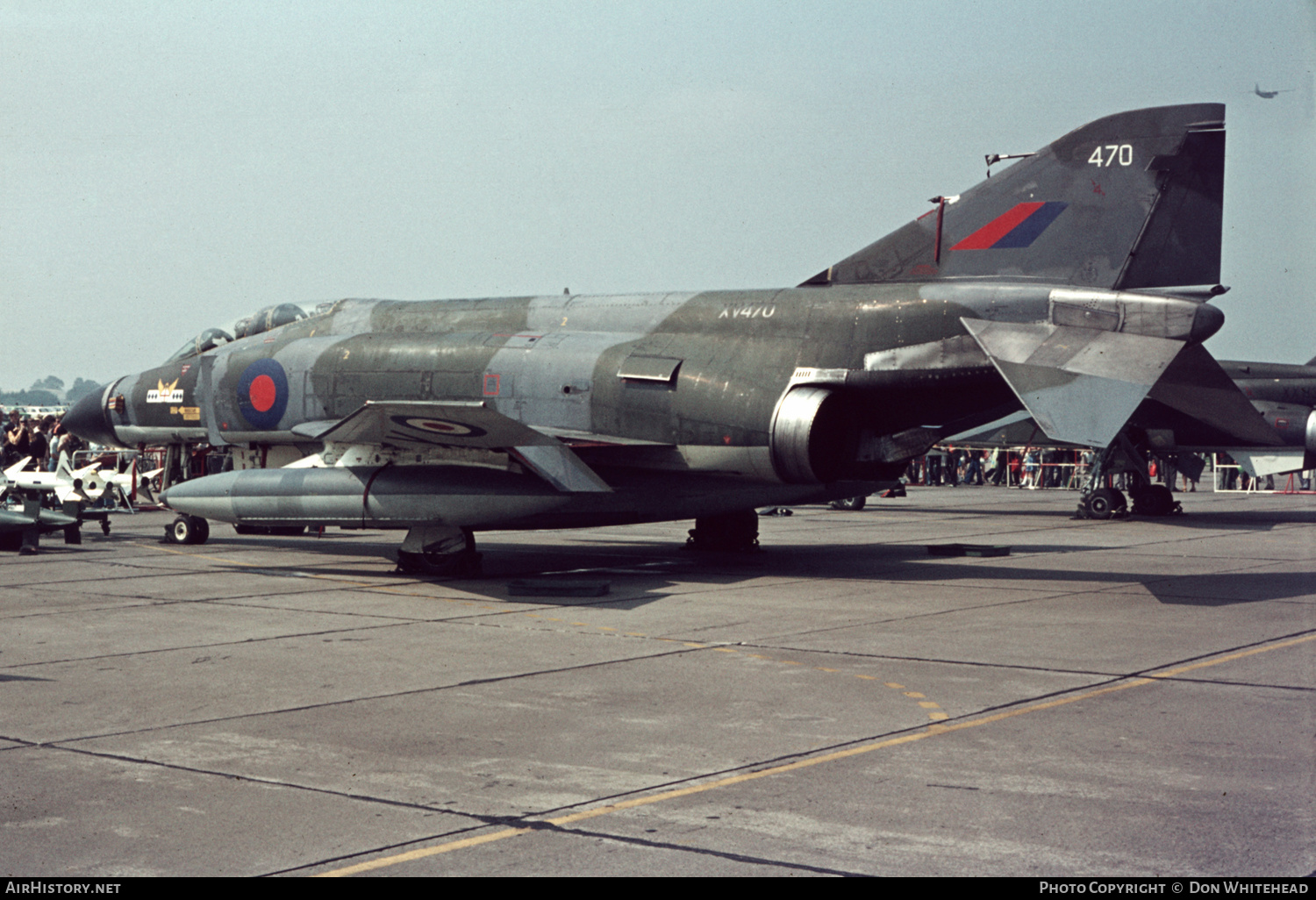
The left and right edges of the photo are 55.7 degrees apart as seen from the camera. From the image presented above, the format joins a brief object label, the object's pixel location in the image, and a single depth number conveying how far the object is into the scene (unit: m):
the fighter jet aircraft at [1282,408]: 25.81
